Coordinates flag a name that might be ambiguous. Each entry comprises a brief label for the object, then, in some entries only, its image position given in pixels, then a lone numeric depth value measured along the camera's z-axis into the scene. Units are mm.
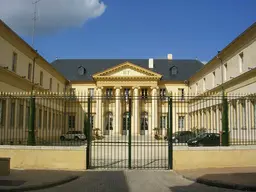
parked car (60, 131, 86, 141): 12633
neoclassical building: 13867
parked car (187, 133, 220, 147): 14136
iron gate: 12695
